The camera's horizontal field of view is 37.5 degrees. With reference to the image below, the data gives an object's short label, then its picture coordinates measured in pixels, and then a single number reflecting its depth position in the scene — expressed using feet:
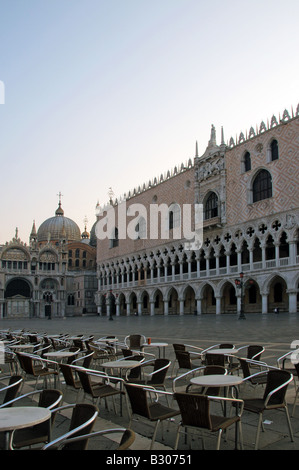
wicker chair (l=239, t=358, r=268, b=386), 20.06
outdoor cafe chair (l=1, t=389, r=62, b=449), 13.24
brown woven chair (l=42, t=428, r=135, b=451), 10.18
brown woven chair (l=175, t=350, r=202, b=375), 24.76
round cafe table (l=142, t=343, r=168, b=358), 30.52
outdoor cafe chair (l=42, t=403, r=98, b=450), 10.84
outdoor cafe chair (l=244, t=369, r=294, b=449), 15.62
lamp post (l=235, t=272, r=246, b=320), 95.60
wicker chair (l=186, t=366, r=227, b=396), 18.42
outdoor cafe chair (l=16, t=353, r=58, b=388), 24.64
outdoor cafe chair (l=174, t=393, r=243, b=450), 13.39
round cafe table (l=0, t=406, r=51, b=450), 11.75
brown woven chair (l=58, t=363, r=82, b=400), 20.54
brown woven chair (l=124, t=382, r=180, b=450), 15.16
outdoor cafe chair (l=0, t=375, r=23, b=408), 16.29
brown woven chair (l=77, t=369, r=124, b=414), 19.10
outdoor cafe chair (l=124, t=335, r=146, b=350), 35.35
